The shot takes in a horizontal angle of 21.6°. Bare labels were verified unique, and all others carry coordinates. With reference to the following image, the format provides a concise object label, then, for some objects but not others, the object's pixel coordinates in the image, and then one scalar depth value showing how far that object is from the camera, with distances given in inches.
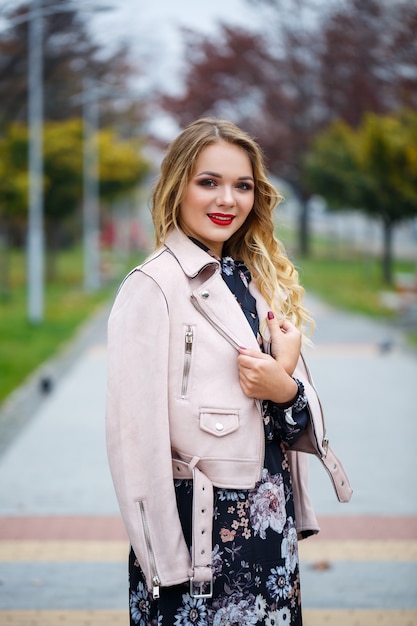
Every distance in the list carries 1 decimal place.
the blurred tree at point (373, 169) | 726.5
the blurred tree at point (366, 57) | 1443.2
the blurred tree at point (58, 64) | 1284.4
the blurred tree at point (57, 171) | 847.8
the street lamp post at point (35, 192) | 735.1
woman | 103.5
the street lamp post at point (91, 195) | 1052.6
